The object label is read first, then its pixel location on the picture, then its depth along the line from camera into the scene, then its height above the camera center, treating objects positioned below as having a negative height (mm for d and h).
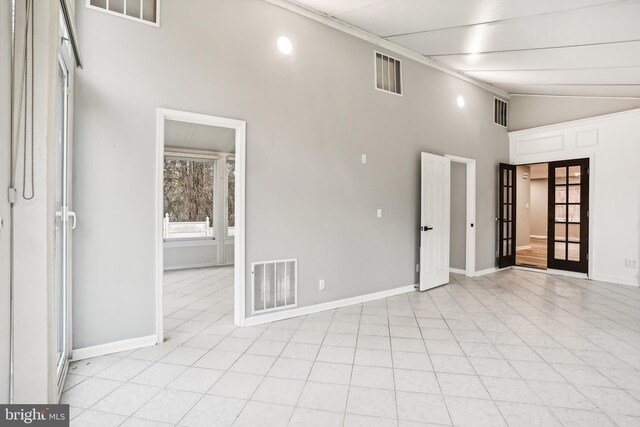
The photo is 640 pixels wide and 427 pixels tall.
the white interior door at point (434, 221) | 4824 -142
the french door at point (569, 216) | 5688 -70
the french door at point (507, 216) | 6309 -93
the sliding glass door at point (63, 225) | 2389 -119
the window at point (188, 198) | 6547 +243
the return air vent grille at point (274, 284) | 3516 -793
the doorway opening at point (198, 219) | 4684 -182
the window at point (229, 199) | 6945 +228
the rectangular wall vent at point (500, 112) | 6277 +1889
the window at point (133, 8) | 2715 +1671
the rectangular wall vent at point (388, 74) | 4504 +1870
